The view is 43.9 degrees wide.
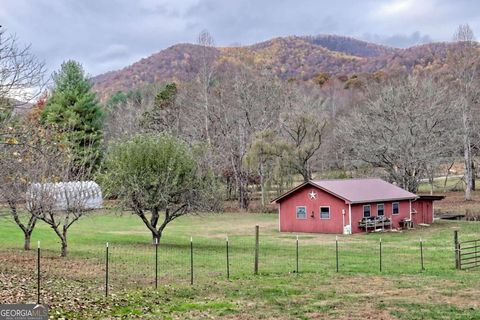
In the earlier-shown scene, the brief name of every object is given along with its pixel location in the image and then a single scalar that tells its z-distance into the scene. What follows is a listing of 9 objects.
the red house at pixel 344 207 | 42.12
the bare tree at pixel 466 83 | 60.72
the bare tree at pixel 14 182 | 17.08
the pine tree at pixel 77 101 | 63.19
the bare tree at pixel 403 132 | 54.47
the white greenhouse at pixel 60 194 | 25.12
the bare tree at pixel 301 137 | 58.50
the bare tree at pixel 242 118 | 62.44
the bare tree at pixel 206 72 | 65.19
